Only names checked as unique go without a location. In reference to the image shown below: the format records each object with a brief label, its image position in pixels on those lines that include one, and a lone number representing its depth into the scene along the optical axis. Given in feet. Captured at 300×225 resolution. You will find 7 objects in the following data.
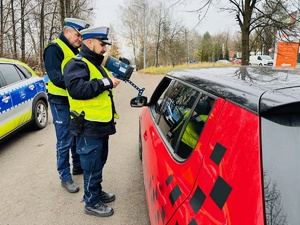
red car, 3.01
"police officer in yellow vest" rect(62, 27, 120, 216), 7.26
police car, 14.33
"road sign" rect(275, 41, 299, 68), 34.53
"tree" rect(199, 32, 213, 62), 188.75
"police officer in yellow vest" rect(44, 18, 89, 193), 9.42
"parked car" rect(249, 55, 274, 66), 115.44
